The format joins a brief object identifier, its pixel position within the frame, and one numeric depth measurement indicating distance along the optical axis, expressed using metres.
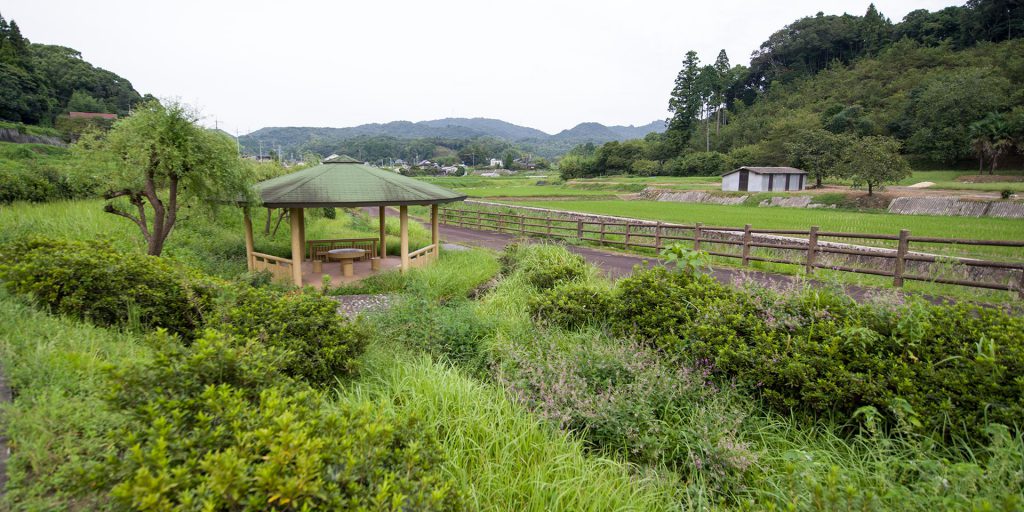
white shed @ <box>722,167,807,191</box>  42.59
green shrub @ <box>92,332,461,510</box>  1.86
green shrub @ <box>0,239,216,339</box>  4.80
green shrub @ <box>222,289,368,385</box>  4.14
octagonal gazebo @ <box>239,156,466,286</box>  10.68
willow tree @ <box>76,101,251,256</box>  8.84
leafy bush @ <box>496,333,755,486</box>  3.78
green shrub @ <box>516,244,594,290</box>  8.62
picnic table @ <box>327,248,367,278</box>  11.96
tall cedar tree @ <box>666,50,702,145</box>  73.24
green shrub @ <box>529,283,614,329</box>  6.53
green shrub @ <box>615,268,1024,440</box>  3.62
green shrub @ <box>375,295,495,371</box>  5.43
